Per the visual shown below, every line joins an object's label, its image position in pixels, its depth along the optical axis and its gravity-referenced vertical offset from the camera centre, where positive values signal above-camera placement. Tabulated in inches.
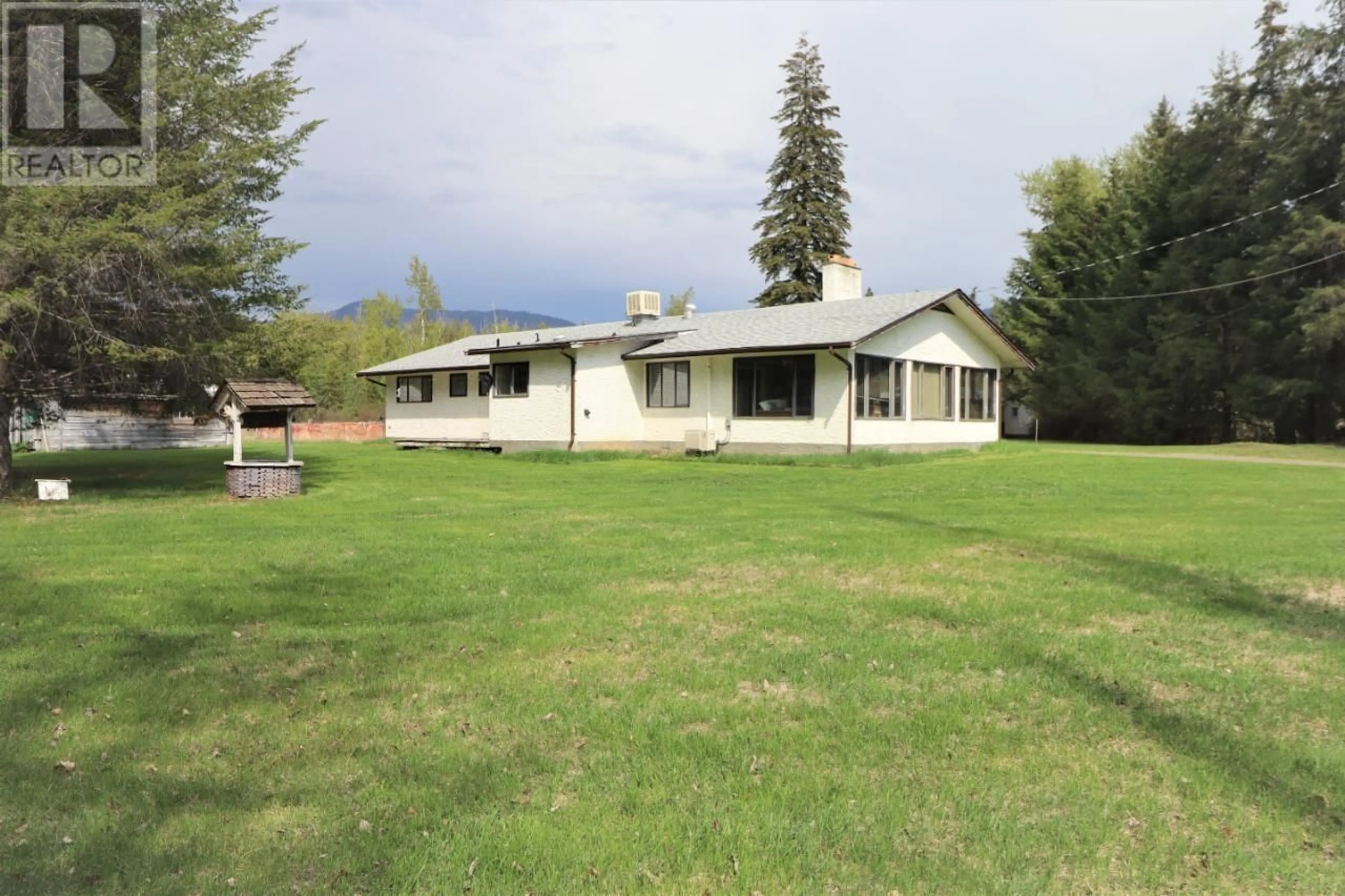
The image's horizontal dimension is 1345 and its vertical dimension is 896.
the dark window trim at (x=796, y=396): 789.9 +34.9
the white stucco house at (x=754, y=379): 787.4 +54.6
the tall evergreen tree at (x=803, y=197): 1593.3 +443.4
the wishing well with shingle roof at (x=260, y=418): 482.0 +9.0
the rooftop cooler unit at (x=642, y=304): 1015.0 +153.1
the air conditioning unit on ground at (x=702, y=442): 831.1 -8.9
